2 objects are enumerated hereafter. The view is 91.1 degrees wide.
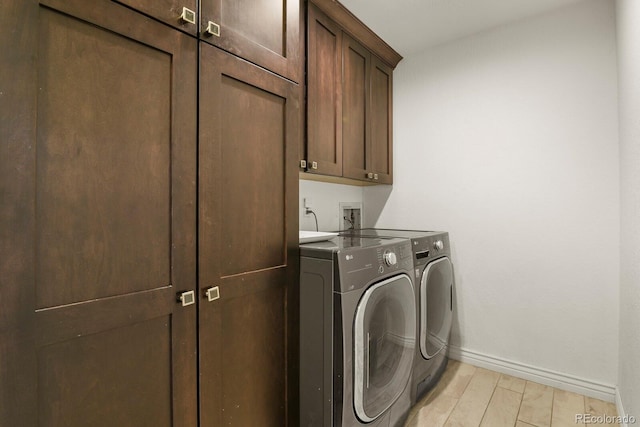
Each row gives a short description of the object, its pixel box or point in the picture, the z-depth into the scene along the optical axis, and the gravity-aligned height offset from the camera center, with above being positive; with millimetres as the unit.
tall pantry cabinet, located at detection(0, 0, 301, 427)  740 +8
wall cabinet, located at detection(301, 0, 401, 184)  1865 +817
